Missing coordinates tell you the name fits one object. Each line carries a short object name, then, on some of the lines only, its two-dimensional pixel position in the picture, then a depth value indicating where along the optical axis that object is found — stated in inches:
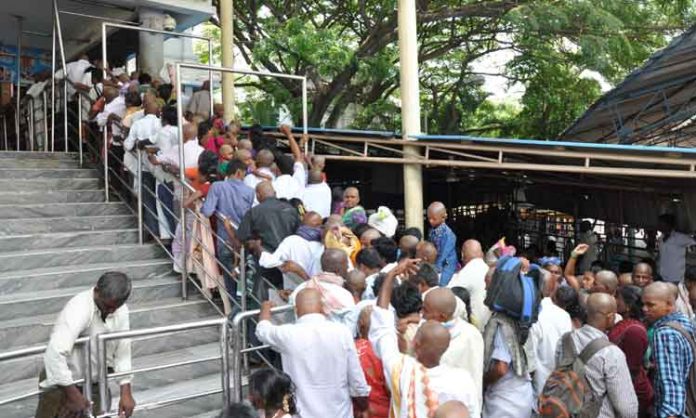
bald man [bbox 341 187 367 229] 235.5
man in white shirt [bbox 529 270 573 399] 164.4
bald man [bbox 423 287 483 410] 127.2
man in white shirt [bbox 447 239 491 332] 176.2
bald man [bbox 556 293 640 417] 134.0
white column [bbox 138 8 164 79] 403.9
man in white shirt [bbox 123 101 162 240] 256.4
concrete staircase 181.2
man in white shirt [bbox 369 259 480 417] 109.0
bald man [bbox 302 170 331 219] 262.8
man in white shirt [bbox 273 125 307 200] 249.0
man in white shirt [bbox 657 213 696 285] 297.1
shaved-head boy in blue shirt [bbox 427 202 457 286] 220.8
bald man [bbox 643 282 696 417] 138.3
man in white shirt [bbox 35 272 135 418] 126.7
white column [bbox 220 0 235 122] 414.0
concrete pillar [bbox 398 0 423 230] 334.6
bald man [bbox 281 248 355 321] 156.9
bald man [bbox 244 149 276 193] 245.8
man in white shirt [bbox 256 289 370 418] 133.5
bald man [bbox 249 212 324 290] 190.4
